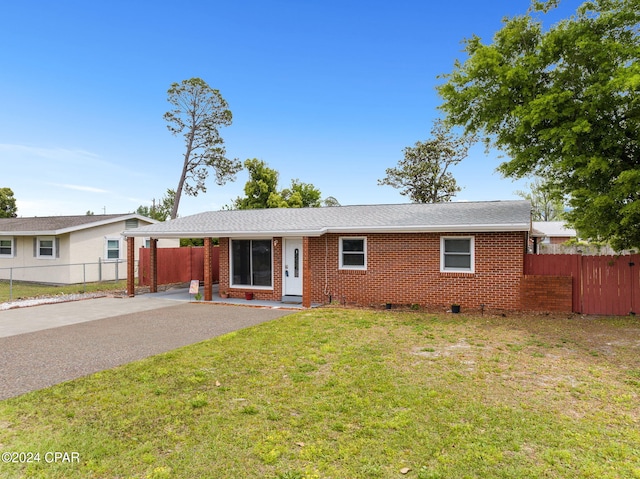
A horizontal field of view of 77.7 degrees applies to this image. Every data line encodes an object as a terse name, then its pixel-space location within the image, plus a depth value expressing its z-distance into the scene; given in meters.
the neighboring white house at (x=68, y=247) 19.98
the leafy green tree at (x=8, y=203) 48.72
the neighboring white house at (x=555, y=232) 30.02
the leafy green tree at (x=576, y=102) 10.72
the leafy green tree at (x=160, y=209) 57.91
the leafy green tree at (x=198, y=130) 30.47
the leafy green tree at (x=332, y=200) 59.78
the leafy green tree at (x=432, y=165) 36.84
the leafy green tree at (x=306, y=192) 39.91
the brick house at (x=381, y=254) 12.07
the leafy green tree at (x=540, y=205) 46.52
